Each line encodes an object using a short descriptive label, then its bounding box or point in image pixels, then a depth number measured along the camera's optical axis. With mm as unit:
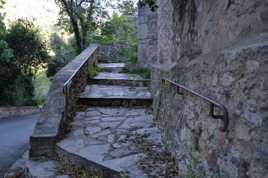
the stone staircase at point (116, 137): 2496
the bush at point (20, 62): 9508
